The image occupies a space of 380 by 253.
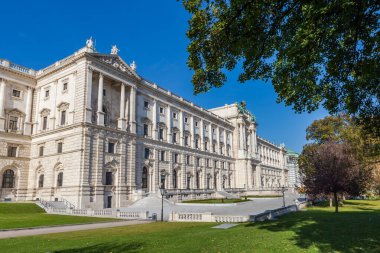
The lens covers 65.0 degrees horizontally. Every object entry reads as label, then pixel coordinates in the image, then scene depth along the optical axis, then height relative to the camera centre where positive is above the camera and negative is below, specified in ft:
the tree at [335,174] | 107.65 +1.35
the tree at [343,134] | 121.08 +25.04
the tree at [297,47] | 34.62 +17.24
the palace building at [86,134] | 131.23 +21.59
